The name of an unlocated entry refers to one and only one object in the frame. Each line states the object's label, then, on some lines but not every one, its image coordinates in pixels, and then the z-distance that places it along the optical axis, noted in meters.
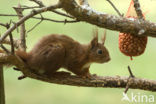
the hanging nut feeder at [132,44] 5.33
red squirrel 5.49
